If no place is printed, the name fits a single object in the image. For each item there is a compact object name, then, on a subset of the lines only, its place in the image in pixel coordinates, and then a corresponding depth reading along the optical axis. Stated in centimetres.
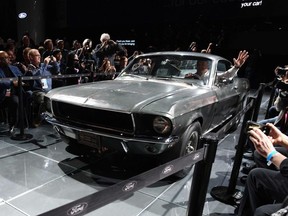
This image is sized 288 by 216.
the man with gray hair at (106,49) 706
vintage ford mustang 297
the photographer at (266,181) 190
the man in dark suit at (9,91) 496
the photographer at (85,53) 763
